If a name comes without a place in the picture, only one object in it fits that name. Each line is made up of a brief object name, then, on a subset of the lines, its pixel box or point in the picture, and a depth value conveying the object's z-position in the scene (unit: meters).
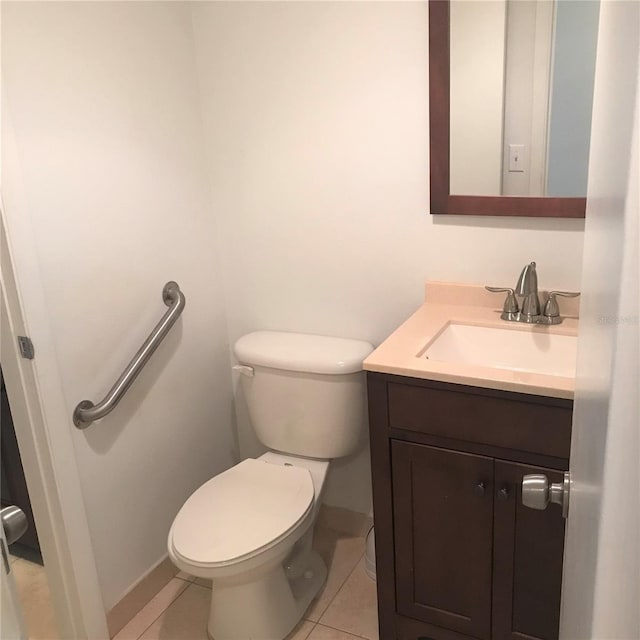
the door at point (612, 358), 0.38
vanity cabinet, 1.41
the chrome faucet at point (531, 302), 1.68
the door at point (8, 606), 0.61
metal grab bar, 1.69
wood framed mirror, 1.65
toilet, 1.66
